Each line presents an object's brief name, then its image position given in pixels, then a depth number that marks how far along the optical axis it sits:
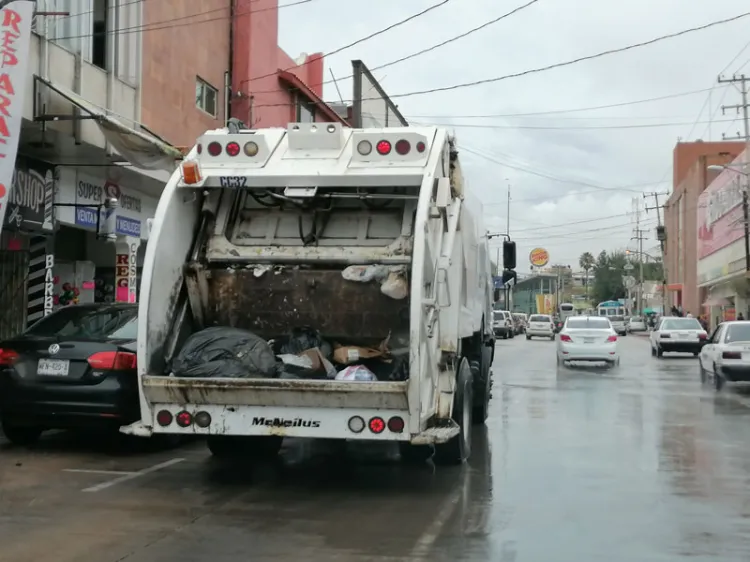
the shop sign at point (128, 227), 18.13
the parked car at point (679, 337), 31.30
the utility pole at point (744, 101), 48.41
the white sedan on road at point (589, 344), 24.39
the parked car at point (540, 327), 51.59
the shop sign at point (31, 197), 14.54
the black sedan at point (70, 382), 8.78
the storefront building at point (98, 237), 16.67
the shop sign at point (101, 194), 16.95
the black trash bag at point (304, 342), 8.00
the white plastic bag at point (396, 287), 7.57
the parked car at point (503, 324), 52.08
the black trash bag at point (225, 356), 7.43
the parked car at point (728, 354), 17.45
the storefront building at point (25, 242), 14.79
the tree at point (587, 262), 151.71
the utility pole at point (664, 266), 85.22
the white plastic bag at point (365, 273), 7.71
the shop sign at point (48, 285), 15.60
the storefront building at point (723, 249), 48.12
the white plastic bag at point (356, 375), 7.41
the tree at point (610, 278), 128.88
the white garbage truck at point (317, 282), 7.04
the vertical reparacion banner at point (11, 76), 11.23
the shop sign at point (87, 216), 16.65
